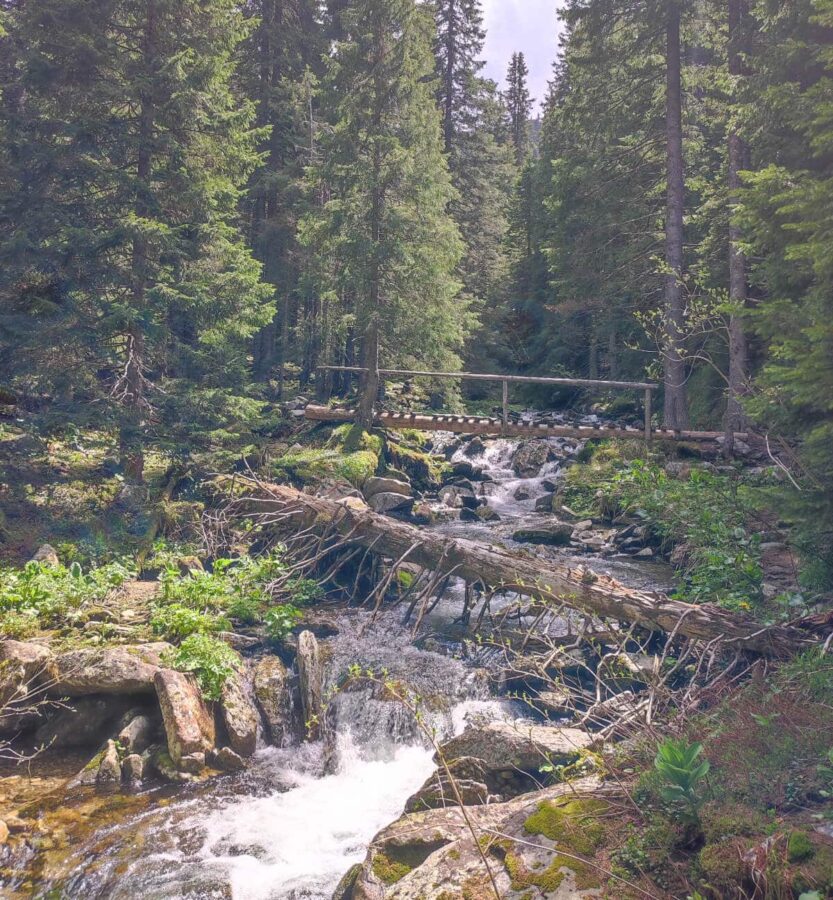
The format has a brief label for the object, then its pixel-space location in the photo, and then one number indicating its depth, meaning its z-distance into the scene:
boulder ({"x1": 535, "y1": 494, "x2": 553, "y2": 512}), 17.50
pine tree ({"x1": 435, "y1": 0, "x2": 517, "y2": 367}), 34.25
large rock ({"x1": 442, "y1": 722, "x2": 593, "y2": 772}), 5.91
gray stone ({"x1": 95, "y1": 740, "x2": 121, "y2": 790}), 6.56
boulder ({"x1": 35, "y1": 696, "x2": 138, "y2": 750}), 7.11
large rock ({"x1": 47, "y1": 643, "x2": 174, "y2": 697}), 7.23
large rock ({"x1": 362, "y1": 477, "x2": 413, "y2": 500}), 16.98
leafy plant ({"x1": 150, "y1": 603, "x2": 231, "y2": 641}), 8.62
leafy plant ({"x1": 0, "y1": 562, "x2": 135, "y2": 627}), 8.59
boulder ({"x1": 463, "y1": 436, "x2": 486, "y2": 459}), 23.19
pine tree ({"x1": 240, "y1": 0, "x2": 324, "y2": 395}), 24.33
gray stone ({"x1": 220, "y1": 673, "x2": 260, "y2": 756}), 7.29
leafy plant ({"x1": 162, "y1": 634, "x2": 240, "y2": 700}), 7.61
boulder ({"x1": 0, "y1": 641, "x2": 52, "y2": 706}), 7.02
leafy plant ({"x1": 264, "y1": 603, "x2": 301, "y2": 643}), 9.48
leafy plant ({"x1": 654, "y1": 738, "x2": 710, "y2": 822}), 3.43
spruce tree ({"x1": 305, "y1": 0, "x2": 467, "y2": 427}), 18.59
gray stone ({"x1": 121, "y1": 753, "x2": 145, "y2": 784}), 6.66
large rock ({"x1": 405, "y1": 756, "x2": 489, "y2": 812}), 5.56
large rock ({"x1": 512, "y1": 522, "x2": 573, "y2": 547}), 14.15
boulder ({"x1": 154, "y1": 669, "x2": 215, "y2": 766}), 6.85
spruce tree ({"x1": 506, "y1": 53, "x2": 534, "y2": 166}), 60.81
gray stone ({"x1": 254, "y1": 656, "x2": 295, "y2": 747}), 7.68
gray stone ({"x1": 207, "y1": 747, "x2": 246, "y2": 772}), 7.05
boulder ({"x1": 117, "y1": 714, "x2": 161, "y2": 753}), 6.98
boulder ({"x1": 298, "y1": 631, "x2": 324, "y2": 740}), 7.86
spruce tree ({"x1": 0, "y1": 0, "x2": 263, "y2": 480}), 12.58
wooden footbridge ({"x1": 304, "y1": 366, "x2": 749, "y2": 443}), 17.31
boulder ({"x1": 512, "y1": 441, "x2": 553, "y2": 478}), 21.20
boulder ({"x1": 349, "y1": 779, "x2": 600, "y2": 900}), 3.71
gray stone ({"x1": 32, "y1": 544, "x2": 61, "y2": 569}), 10.25
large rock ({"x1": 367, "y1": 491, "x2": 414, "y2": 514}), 16.38
